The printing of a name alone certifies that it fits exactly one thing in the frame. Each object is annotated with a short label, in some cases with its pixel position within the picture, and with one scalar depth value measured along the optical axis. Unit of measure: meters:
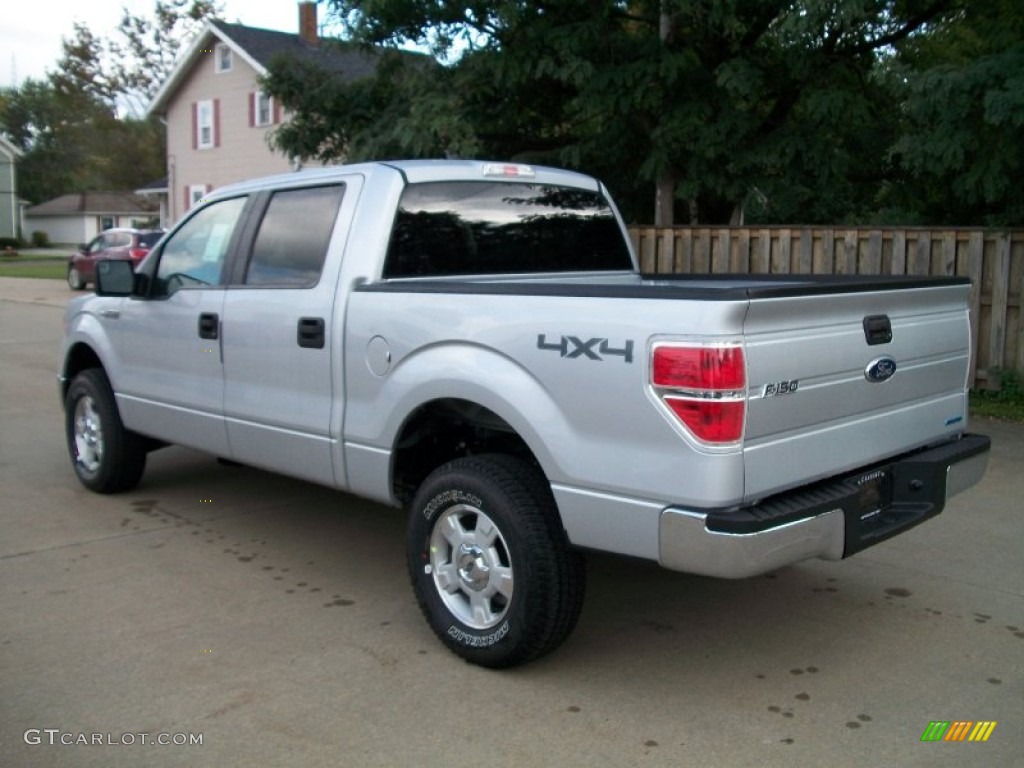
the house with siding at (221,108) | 33.62
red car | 26.34
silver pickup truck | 3.51
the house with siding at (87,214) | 67.31
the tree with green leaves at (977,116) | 8.45
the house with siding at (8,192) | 61.12
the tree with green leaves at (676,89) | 11.13
